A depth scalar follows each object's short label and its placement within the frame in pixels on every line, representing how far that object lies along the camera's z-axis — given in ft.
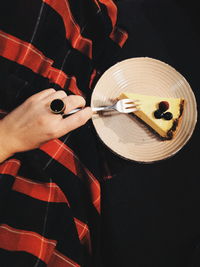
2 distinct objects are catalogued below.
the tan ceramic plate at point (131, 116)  2.56
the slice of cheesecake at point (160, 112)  2.64
